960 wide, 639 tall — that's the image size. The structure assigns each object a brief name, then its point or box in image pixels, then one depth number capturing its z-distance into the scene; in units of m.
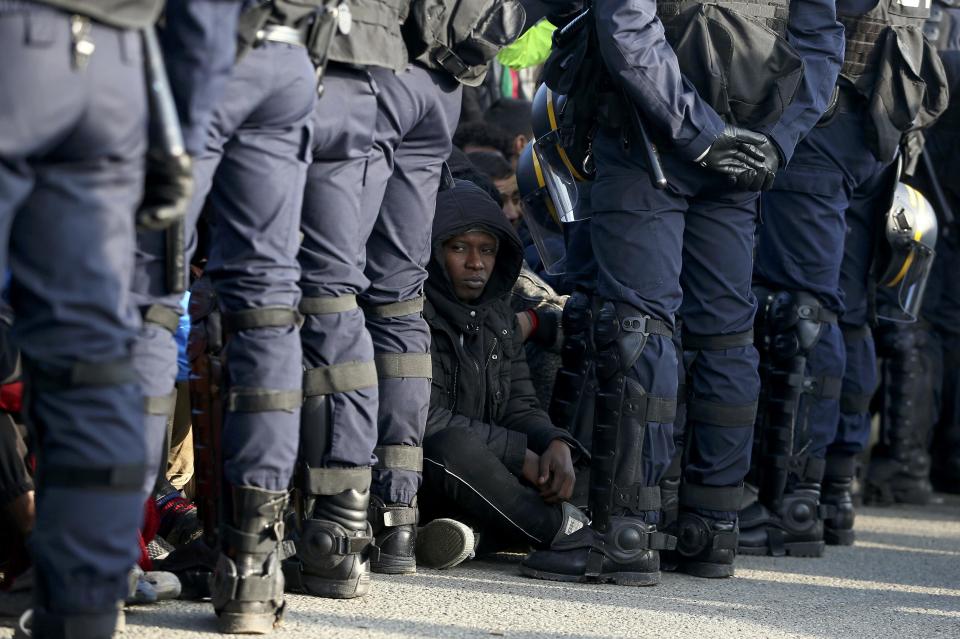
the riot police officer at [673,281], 9.38
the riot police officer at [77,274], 5.11
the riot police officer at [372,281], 7.59
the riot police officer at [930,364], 14.67
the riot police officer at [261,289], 6.74
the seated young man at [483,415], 9.69
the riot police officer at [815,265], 11.29
